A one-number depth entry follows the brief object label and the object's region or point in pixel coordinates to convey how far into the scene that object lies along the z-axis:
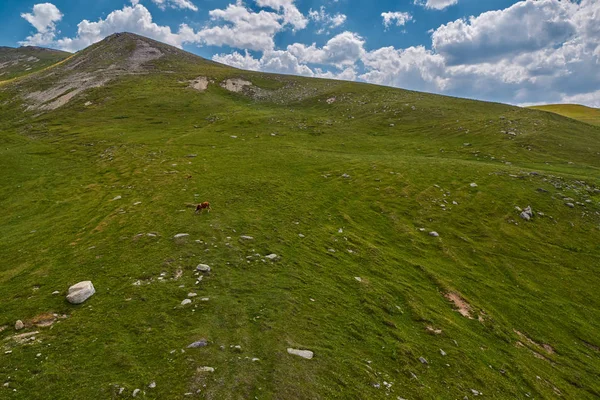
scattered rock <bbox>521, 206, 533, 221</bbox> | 29.31
